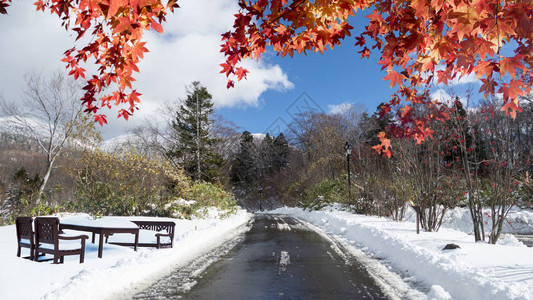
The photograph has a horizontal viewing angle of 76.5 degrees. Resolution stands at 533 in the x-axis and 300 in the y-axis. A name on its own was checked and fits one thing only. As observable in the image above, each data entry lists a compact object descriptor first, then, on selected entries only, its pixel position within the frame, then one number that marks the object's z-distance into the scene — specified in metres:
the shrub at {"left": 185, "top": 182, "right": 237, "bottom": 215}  17.53
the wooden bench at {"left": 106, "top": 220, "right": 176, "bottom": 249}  8.16
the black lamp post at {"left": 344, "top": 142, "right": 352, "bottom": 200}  19.89
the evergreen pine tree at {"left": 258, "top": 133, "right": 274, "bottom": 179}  60.22
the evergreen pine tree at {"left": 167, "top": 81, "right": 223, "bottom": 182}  31.47
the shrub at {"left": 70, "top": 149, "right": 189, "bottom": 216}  14.49
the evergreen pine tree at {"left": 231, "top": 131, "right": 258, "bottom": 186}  62.78
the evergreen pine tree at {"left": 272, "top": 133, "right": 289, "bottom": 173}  59.91
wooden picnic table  6.60
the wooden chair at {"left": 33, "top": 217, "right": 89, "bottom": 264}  5.58
